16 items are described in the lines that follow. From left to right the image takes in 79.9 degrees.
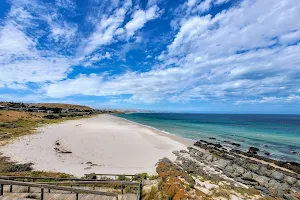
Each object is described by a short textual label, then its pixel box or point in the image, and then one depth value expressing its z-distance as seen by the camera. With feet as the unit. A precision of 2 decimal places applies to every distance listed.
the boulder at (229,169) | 67.02
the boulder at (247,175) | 60.38
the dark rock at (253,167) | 70.44
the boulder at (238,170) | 64.54
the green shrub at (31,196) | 27.27
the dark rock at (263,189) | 50.65
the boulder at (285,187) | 53.05
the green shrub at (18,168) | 50.39
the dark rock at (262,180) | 56.99
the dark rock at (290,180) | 58.30
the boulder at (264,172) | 65.42
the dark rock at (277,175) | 61.69
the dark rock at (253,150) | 97.66
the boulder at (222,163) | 71.72
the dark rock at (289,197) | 46.80
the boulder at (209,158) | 80.30
